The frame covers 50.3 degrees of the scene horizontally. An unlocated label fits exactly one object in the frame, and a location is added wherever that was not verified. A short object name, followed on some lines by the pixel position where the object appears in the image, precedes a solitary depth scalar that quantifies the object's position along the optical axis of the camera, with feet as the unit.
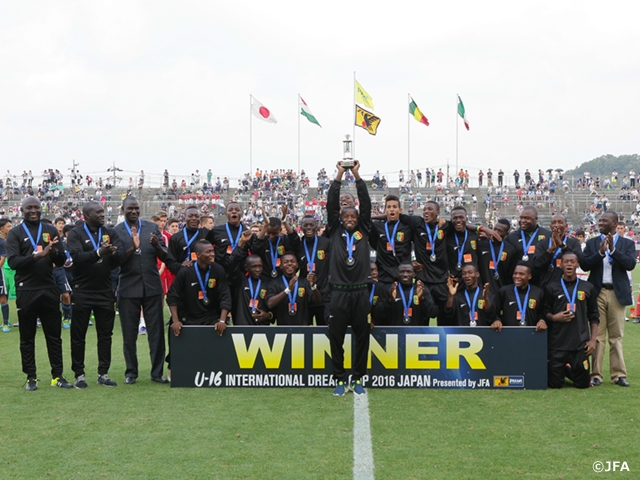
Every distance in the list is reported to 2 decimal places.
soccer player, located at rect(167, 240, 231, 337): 28.60
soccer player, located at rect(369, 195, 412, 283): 30.42
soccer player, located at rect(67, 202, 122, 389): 28.02
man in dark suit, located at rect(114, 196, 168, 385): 29.07
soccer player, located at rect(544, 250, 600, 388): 27.55
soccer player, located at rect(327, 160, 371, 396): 26.37
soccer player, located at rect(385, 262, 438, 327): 29.36
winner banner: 27.35
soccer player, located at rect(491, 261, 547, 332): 28.40
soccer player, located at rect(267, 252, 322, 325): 30.42
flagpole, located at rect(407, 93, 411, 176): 170.71
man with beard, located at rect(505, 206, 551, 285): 30.86
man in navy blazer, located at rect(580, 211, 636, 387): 28.48
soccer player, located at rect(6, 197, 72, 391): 27.04
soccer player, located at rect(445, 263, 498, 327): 29.07
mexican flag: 155.74
